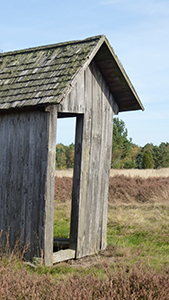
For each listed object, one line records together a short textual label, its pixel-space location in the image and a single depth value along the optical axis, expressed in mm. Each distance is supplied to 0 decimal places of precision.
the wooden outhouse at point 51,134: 6582
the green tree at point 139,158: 61209
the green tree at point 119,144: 42375
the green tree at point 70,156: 69081
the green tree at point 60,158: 65312
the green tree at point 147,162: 46281
